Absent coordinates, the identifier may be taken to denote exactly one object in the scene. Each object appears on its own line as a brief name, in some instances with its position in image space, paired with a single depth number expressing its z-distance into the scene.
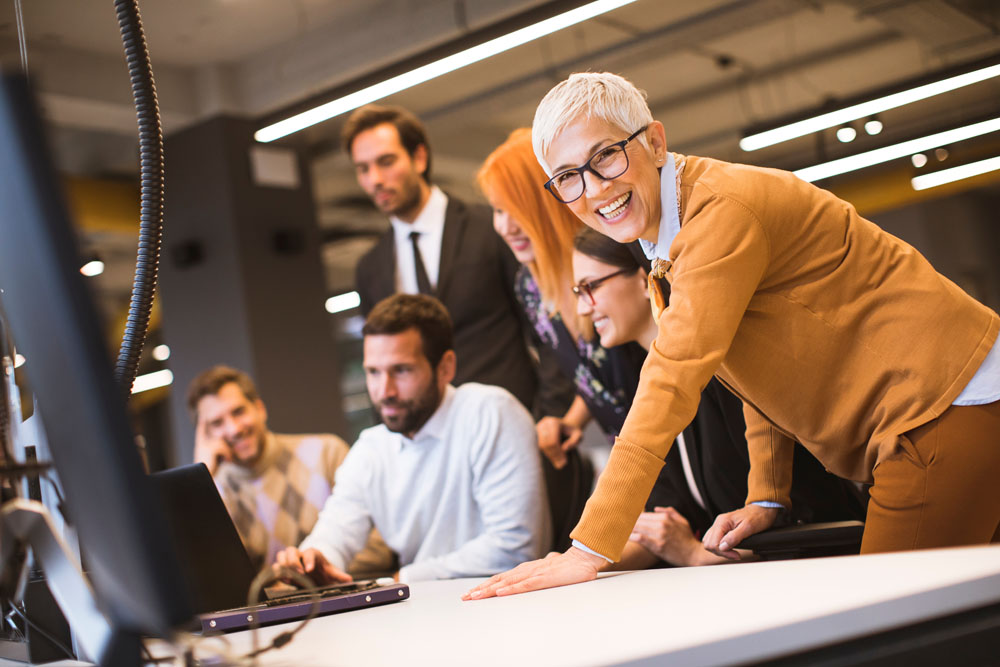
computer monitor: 0.58
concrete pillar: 6.68
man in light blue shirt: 2.32
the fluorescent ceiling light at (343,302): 12.48
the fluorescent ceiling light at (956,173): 9.40
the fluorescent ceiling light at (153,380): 14.41
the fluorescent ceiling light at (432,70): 4.36
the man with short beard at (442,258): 3.03
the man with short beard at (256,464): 3.28
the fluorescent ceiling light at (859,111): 6.04
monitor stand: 0.74
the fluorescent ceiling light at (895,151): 7.26
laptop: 1.35
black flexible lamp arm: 1.14
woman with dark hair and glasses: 1.83
